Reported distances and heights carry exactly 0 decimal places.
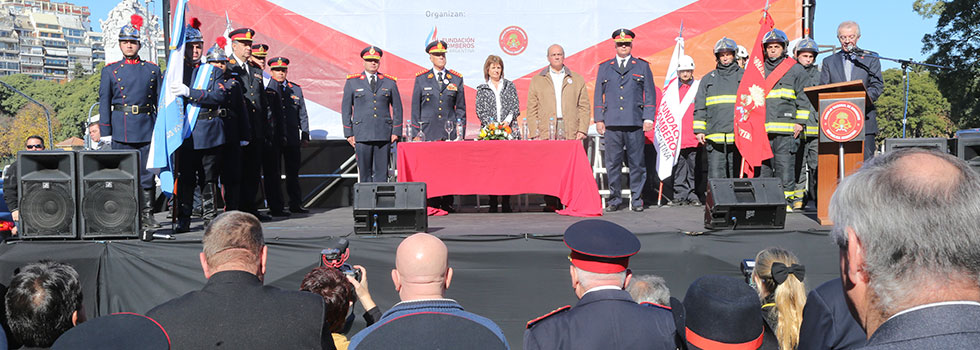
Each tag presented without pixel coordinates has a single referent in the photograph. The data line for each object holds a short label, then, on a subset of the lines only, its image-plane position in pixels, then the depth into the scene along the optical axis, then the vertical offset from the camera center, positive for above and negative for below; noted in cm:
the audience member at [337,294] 315 -54
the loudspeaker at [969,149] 618 +11
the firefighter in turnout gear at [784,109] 755 +57
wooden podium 627 +27
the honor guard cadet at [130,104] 661 +64
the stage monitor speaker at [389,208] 608 -31
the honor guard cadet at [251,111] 781 +68
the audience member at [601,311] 242 -48
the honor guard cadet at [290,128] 898 +54
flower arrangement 780 +39
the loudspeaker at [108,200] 582 -19
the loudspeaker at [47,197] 580 -16
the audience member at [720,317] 240 -50
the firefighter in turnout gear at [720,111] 784 +59
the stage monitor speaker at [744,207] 597 -34
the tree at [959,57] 3422 +507
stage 573 -72
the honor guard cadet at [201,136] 655 +34
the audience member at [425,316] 190 -39
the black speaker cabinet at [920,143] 621 +17
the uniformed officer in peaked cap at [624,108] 819 +66
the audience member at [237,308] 234 -44
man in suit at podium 766 +101
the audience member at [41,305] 262 -46
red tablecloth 755 +3
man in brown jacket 884 +83
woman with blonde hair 302 -58
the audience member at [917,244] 117 -13
